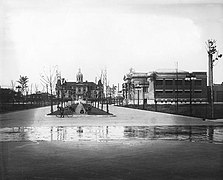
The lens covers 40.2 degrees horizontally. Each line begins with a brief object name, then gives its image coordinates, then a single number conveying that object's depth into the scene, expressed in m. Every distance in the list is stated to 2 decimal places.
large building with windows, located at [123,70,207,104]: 92.62
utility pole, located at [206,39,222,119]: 26.88
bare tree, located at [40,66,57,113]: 46.39
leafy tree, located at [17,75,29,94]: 68.12
